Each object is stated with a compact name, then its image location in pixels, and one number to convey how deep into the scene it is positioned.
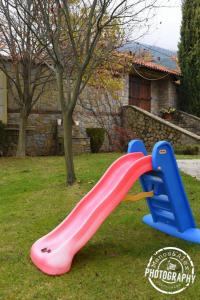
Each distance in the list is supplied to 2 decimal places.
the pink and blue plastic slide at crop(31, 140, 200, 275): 4.12
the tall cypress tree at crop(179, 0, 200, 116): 18.88
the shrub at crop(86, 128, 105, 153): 14.84
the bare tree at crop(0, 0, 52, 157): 11.59
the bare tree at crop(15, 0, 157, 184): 7.00
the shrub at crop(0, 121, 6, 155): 13.00
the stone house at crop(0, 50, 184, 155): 13.82
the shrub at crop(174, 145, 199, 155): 13.42
